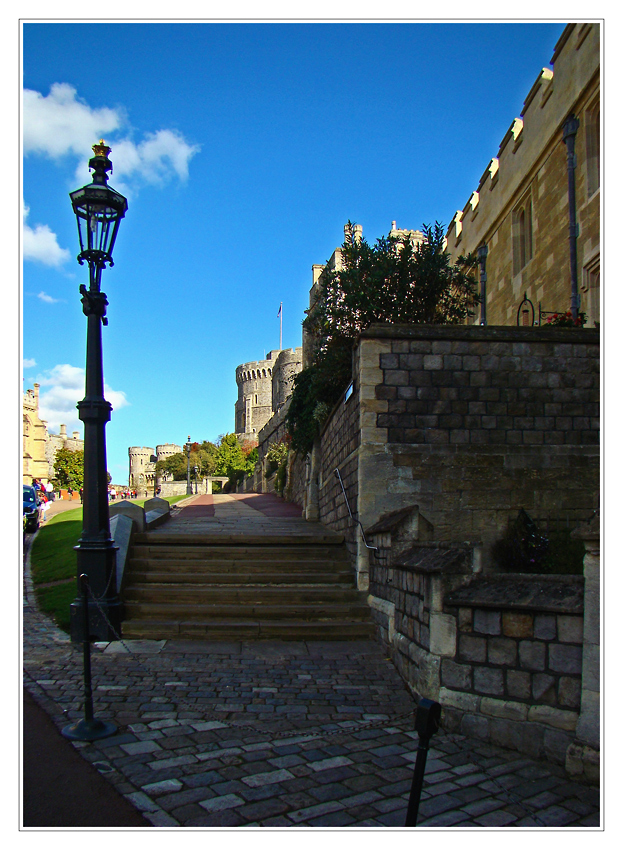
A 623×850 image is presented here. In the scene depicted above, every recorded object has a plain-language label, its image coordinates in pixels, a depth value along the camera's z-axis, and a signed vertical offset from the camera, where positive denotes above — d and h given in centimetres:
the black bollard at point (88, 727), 445 -198
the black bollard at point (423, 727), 266 -117
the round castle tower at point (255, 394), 8431 +793
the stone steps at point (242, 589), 763 -187
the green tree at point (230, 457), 5614 -50
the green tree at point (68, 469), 7775 -207
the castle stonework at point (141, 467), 9981 -240
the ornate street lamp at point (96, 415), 719 +44
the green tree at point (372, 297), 1243 +318
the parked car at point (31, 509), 1884 -175
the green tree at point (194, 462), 7538 -119
